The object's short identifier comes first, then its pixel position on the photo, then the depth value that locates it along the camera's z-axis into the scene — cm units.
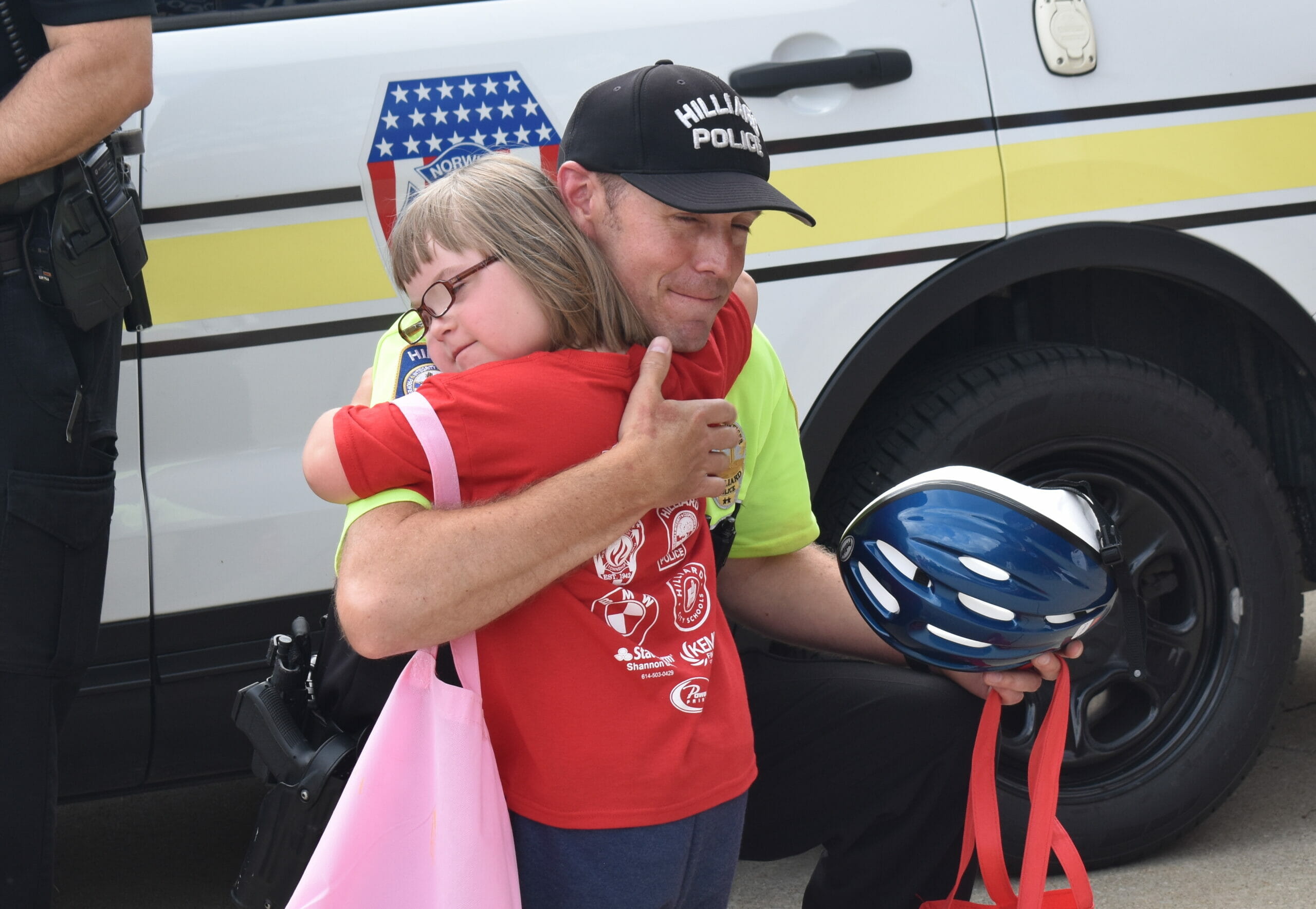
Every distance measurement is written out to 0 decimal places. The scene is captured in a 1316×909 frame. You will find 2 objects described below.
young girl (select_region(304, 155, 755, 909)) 321
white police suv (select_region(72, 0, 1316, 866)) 377
